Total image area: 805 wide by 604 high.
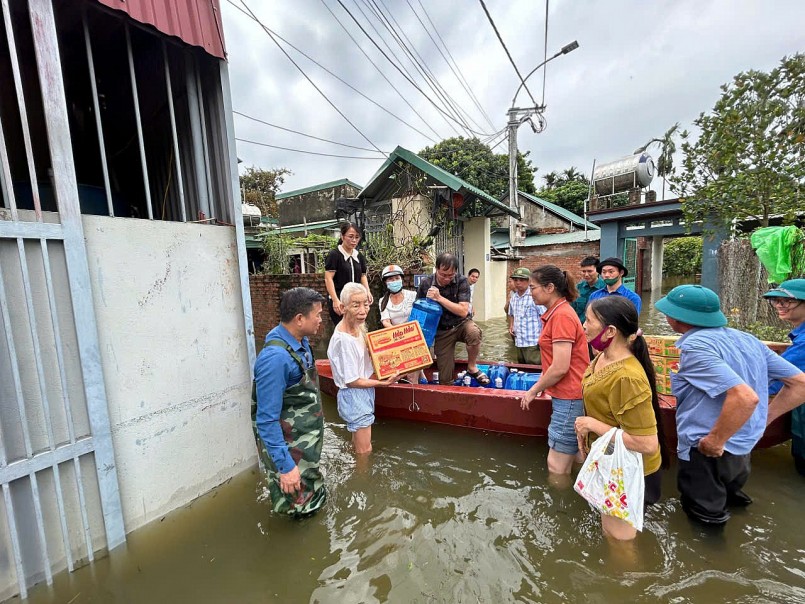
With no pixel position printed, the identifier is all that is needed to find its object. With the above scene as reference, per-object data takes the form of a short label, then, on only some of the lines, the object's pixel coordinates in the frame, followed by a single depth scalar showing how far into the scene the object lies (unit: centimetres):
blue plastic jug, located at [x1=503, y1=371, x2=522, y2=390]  443
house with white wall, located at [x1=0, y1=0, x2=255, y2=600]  202
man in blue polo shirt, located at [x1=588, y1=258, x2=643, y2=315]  436
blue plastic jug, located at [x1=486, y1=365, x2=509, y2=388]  466
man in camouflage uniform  214
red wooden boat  350
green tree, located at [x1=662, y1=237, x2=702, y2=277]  2066
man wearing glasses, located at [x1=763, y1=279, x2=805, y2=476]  276
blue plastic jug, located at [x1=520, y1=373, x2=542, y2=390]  432
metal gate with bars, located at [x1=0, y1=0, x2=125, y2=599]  197
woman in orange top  256
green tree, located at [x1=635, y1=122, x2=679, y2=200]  2654
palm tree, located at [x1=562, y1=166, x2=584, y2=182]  2812
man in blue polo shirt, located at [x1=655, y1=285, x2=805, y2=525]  196
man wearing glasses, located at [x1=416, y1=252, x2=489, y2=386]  425
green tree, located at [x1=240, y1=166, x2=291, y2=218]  2042
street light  1275
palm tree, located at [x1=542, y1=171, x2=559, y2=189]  2877
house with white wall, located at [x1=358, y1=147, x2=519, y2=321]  872
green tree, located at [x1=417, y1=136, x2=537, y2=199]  1755
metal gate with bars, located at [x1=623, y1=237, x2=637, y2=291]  1398
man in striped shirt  495
